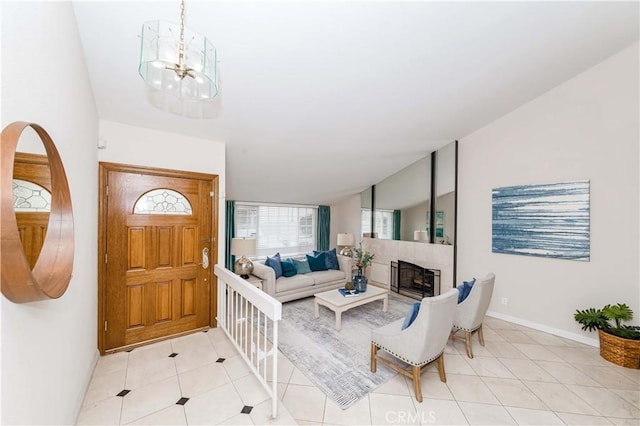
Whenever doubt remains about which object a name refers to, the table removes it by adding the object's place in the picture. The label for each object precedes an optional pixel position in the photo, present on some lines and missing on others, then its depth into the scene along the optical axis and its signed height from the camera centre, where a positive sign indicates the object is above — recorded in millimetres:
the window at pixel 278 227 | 5559 -411
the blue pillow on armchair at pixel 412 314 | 2225 -916
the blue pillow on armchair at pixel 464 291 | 2824 -895
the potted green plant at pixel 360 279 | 3908 -1065
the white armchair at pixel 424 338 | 2021 -1078
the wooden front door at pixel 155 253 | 2650 -514
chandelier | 1259 +794
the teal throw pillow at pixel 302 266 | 4812 -1093
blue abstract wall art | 3166 -109
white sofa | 4160 -1294
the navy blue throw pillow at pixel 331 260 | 5258 -1048
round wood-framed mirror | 750 -136
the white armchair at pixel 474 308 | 2682 -1044
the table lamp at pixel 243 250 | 3945 -643
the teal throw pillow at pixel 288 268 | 4551 -1074
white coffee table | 3419 -1286
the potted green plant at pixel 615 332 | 2570 -1283
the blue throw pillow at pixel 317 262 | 5062 -1056
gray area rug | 2279 -1586
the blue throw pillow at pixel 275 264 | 4395 -963
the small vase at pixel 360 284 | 3897 -1141
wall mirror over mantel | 4516 +178
